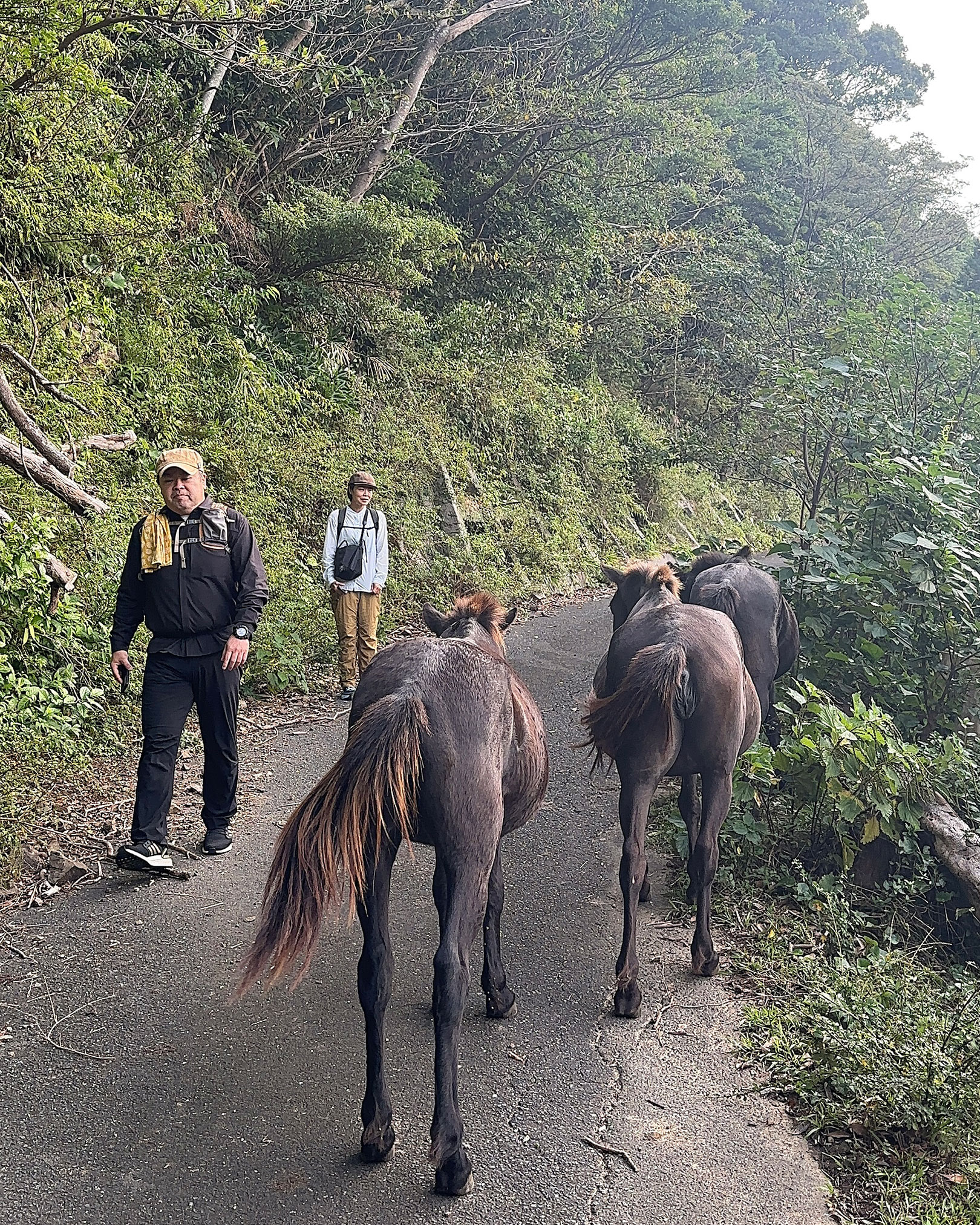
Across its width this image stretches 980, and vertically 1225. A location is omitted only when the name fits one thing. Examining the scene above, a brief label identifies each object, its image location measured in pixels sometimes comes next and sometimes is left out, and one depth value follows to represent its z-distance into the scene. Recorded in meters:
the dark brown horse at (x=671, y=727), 4.23
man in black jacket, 4.84
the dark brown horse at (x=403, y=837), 2.99
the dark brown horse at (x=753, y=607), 6.51
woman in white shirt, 7.89
